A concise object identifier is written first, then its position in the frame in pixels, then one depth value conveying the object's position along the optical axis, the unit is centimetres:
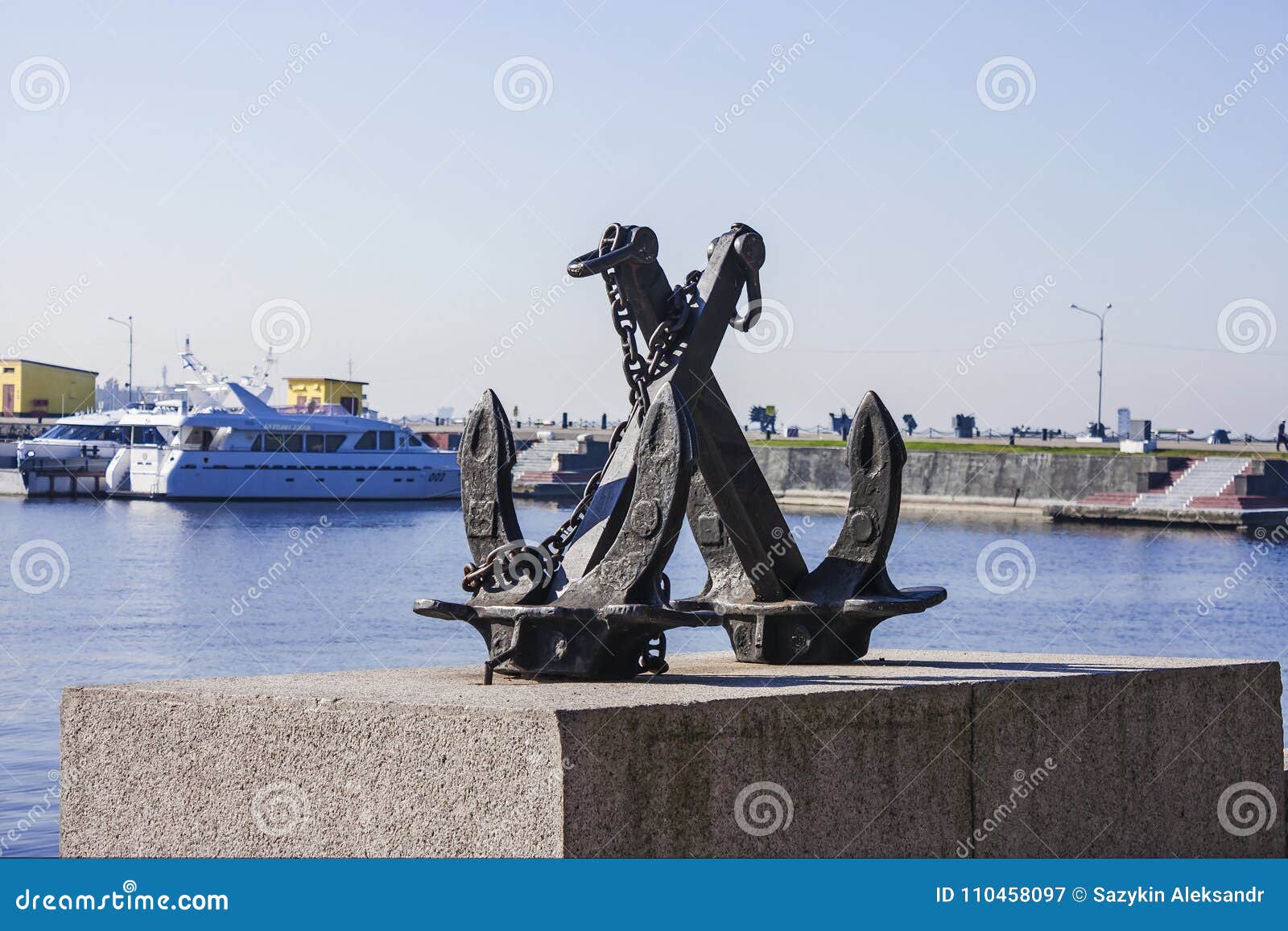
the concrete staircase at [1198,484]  4784
